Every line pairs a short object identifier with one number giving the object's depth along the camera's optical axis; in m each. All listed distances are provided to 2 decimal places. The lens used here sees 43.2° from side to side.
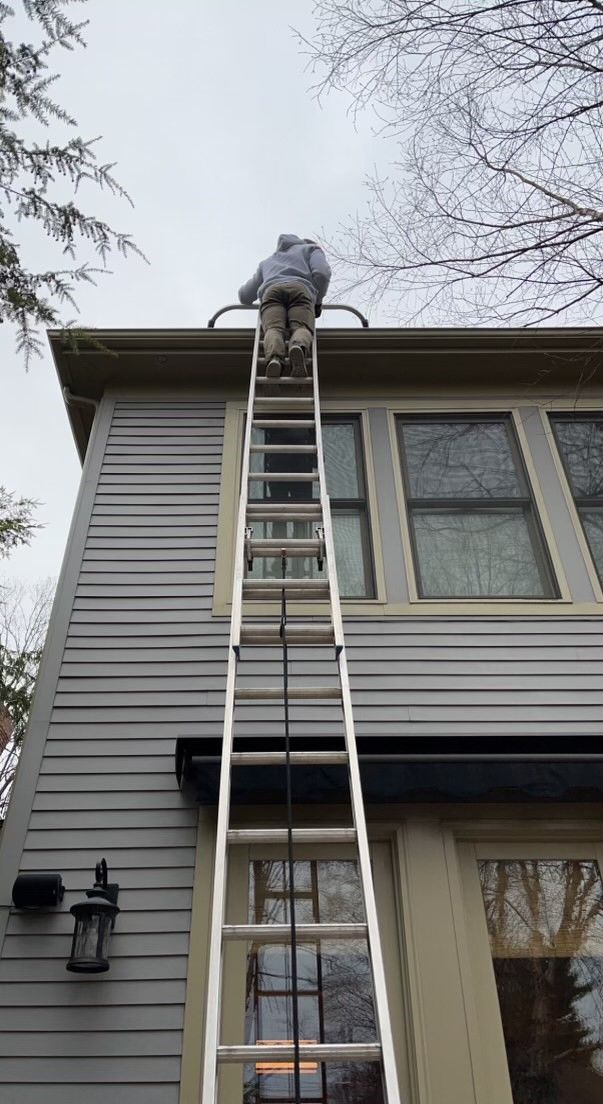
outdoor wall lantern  2.98
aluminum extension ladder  1.48
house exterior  2.96
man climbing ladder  4.72
